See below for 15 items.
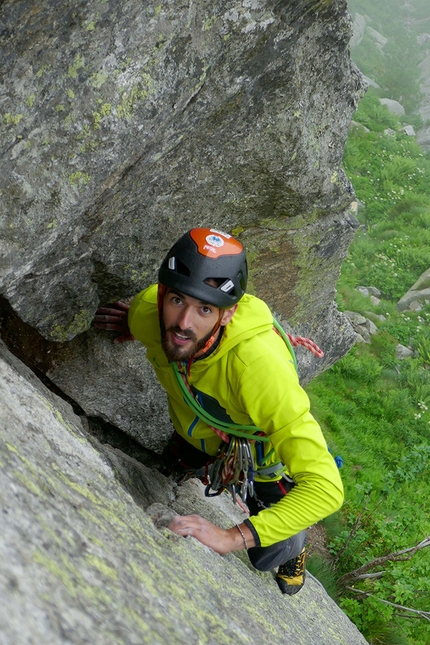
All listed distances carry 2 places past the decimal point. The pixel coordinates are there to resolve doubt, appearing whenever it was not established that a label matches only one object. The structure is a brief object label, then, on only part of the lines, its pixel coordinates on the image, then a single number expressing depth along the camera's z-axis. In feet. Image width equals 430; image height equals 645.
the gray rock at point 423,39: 103.71
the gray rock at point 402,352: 42.62
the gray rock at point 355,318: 42.78
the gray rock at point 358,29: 88.00
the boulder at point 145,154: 10.53
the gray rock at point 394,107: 78.02
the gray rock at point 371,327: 43.29
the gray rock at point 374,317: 44.43
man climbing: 11.56
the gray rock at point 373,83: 81.86
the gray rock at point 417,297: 47.62
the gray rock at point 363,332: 42.57
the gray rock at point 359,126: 62.69
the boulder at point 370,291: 47.85
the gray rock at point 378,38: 94.43
